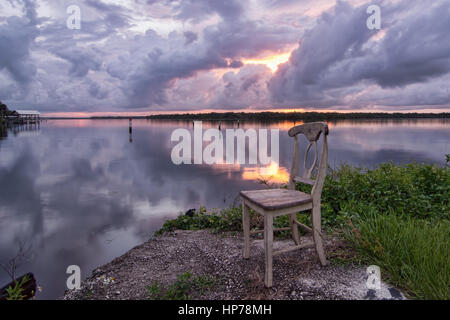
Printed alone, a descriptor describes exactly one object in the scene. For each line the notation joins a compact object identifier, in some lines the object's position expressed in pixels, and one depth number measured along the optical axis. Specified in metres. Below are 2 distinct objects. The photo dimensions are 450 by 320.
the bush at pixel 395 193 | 4.13
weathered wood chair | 2.43
